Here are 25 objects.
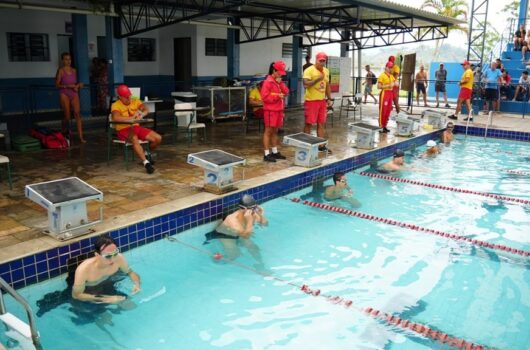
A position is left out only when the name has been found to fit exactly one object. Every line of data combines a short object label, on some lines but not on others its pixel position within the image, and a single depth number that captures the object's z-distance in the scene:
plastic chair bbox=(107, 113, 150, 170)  6.84
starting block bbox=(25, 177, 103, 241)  4.19
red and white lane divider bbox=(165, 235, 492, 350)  3.54
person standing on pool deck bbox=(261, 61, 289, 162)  7.22
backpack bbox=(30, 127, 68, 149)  8.18
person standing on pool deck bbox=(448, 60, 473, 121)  13.33
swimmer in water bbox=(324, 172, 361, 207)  6.85
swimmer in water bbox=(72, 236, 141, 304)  3.77
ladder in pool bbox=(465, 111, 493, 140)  12.57
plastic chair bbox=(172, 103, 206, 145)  8.96
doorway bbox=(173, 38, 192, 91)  15.30
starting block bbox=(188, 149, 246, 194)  5.77
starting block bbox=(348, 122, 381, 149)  9.17
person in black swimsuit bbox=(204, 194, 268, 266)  5.09
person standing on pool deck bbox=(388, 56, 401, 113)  10.69
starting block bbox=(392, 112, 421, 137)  10.87
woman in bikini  8.25
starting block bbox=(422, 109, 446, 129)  12.73
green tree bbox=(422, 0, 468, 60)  30.89
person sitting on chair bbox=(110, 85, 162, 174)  6.77
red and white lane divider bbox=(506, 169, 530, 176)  8.78
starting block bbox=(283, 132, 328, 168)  7.31
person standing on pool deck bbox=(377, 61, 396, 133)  10.38
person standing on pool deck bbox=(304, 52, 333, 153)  7.89
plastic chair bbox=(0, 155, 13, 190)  5.38
